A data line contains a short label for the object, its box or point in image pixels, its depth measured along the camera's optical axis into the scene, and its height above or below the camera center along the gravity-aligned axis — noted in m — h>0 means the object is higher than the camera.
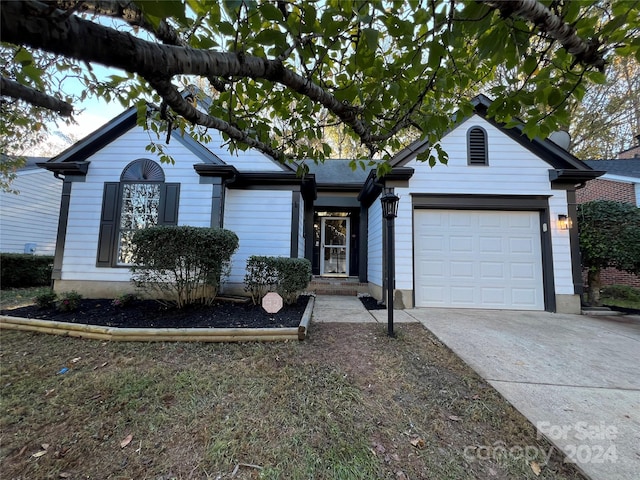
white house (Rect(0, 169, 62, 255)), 10.71 +1.85
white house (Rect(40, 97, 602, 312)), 5.98 +1.22
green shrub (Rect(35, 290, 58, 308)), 4.85 -0.77
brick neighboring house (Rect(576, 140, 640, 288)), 8.79 +2.88
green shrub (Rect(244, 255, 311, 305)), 5.35 -0.30
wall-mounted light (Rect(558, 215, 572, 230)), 5.95 +1.00
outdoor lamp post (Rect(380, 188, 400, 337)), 3.86 +0.56
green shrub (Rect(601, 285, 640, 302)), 7.75 -0.65
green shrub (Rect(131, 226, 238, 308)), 4.56 +0.00
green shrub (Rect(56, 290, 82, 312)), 4.68 -0.79
